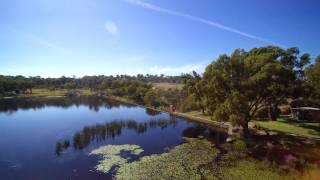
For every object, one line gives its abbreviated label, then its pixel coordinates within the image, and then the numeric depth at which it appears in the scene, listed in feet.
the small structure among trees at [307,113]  85.39
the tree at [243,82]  68.77
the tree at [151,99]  165.16
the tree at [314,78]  76.56
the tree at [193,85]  113.73
